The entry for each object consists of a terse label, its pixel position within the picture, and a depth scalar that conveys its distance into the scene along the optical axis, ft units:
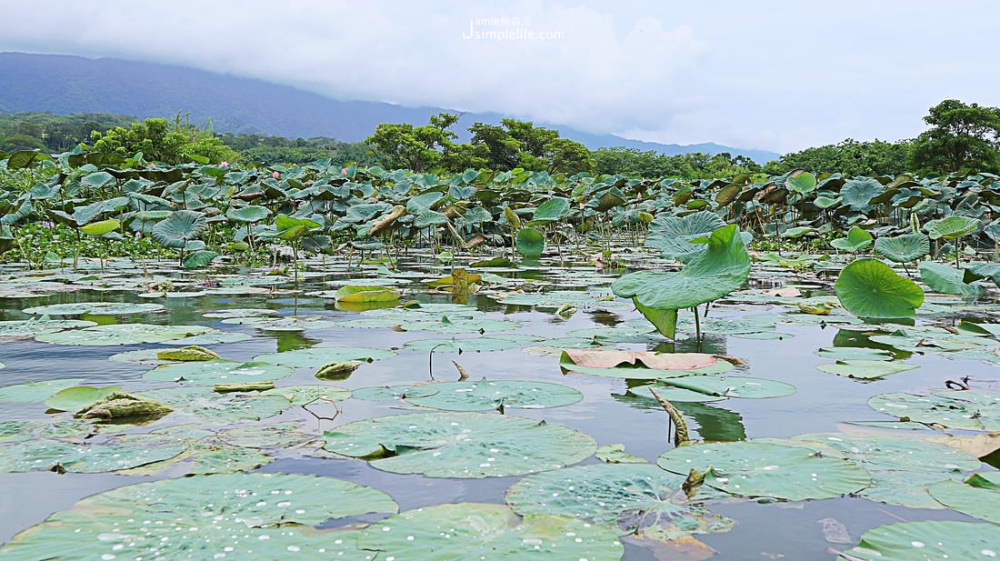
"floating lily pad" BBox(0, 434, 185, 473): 4.54
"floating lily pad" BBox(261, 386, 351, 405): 6.19
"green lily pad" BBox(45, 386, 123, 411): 5.85
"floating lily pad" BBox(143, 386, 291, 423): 5.67
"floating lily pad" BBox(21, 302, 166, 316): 11.25
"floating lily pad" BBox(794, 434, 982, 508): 4.18
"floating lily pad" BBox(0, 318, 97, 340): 9.18
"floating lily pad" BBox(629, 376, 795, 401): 6.38
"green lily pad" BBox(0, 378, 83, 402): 6.10
